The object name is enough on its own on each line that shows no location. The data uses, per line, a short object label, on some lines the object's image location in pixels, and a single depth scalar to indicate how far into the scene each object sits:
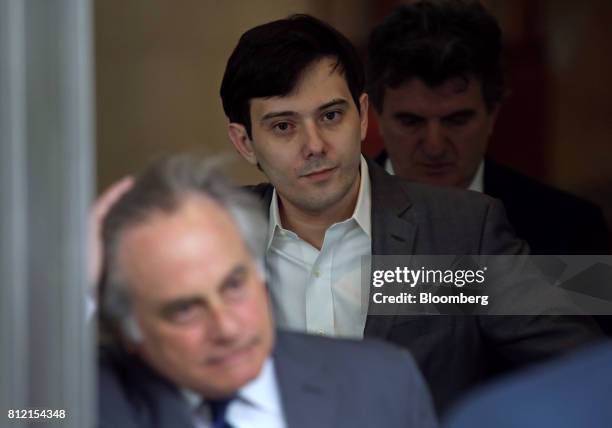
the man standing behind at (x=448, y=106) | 6.69
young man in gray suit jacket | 5.43
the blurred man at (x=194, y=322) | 3.99
